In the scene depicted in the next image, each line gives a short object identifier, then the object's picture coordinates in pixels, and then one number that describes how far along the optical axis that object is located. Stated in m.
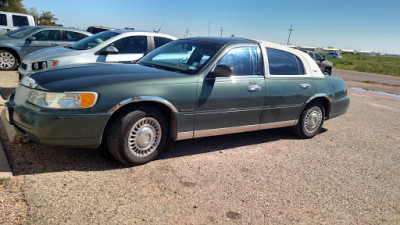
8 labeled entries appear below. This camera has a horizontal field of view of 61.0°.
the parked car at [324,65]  17.72
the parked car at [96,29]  17.73
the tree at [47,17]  44.39
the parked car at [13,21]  15.85
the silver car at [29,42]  10.41
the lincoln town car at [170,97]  3.39
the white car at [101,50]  6.84
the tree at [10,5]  36.19
